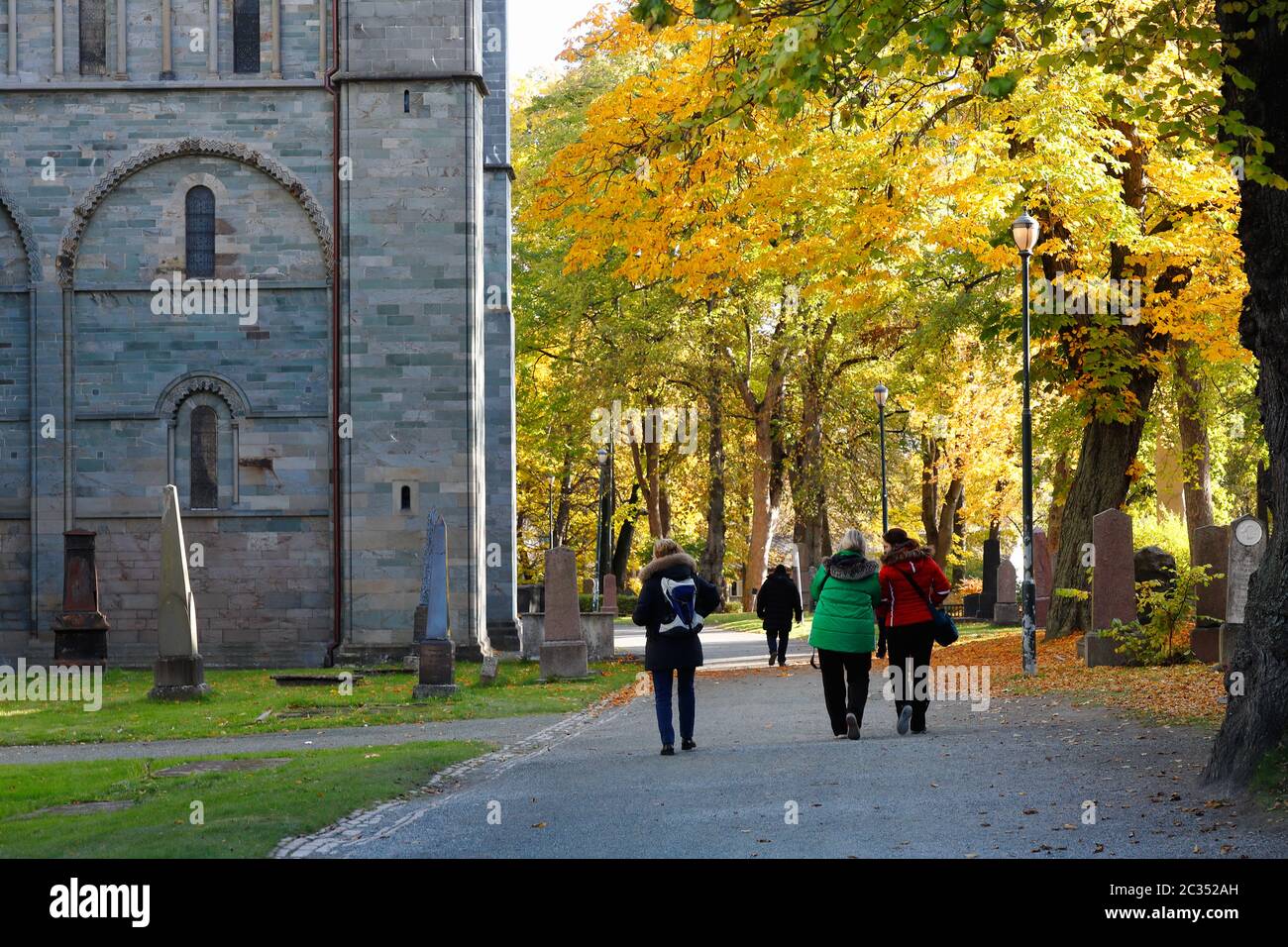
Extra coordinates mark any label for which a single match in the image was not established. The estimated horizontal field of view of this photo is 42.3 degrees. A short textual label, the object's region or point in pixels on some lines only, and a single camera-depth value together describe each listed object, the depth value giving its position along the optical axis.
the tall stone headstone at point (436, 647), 20.67
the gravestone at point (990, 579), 42.28
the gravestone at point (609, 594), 39.85
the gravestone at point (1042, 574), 33.34
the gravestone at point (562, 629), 23.23
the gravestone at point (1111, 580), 21.50
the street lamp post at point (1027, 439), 21.56
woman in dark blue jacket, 13.81
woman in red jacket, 14.34
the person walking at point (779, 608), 27.67
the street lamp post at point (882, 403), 38.33
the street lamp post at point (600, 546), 48.75
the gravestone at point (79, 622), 25.28
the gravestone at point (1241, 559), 19.12
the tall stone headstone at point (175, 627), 19.83
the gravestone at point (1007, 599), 38.72
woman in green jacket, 13.98
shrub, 21.09
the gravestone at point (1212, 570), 21.31
